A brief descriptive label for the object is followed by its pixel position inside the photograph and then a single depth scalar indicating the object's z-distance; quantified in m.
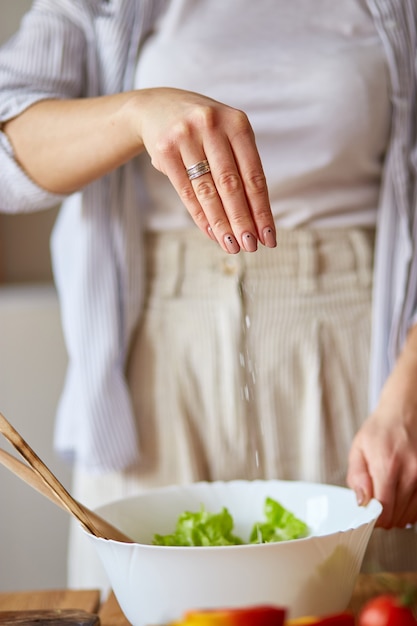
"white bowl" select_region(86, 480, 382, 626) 1.01
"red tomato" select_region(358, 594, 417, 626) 0.83
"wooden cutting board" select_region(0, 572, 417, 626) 1.15
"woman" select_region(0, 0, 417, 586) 1.39
